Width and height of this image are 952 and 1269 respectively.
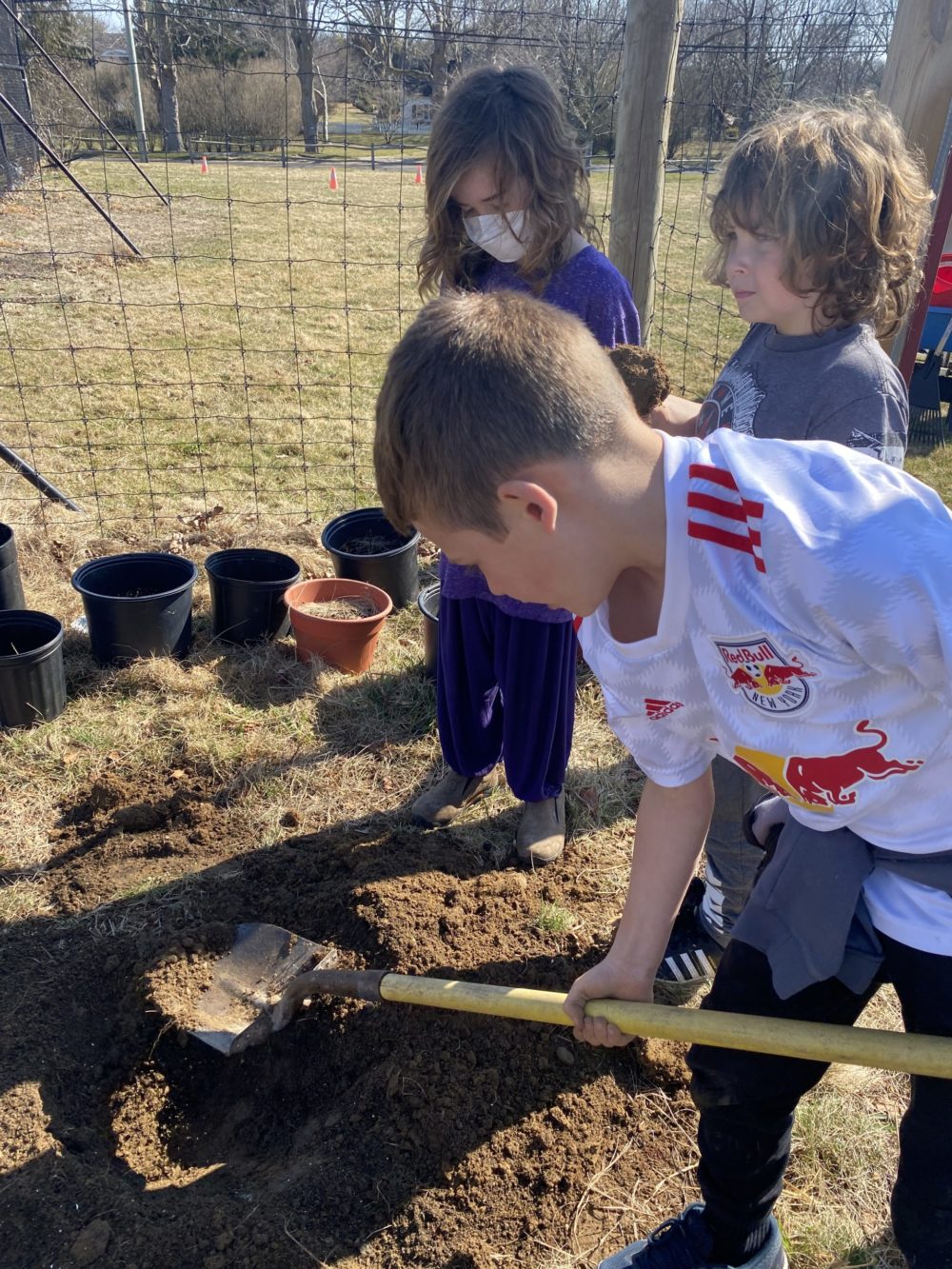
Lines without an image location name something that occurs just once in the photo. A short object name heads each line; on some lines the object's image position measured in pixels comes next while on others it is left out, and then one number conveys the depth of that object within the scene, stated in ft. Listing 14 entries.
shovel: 5.11
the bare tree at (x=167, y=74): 49.24
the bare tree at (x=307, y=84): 61.85
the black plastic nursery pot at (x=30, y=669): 12.21
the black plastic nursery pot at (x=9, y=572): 13.94
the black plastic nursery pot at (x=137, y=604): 13.41
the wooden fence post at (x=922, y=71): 9.89
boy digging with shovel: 4.29
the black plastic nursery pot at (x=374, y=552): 15.12
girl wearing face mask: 8.43
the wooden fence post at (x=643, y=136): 12.46
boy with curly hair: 6.87
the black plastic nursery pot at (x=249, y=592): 14.33
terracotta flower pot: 13.76
